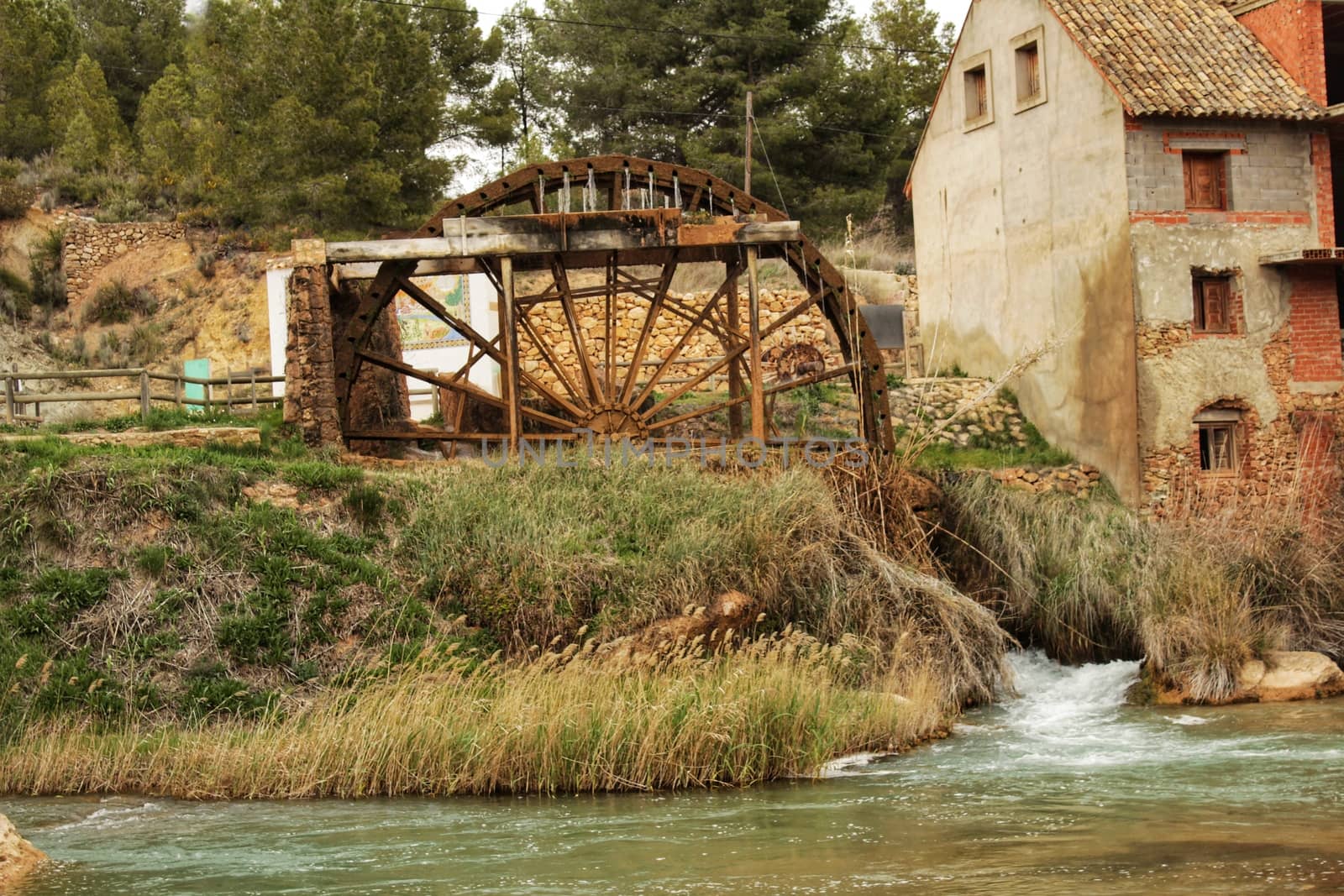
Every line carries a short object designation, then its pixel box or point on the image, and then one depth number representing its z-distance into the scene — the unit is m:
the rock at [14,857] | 9.11
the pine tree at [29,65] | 38.06
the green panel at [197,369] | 30.00
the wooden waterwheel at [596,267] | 19.02
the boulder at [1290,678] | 16.11
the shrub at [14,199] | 36.50
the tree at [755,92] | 37.25
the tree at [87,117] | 38.19
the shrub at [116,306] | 34.59
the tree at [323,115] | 31.09
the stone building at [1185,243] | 22.92
